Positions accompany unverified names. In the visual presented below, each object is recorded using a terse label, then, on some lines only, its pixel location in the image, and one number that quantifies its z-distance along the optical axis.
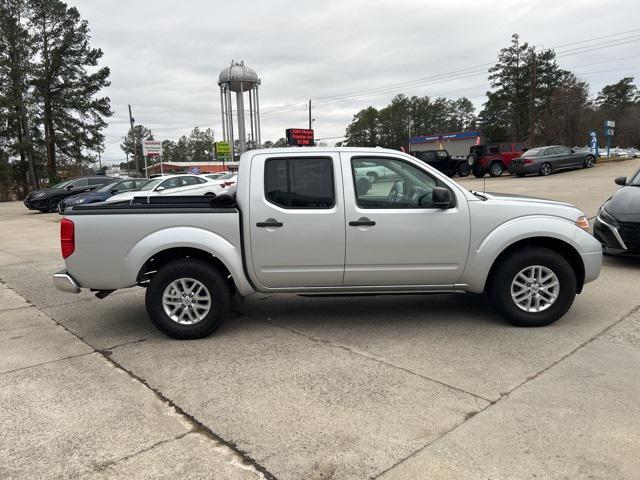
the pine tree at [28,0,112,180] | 44.47
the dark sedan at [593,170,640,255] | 6.96
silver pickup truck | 4.68
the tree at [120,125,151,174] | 127.44
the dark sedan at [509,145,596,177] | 26.48
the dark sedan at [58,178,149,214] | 19.06
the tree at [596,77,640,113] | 94.88
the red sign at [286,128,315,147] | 50.77
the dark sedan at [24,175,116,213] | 22.83
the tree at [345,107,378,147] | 118.62
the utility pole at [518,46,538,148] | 56.75
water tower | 56.09
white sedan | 15.98
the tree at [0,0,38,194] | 41.84
